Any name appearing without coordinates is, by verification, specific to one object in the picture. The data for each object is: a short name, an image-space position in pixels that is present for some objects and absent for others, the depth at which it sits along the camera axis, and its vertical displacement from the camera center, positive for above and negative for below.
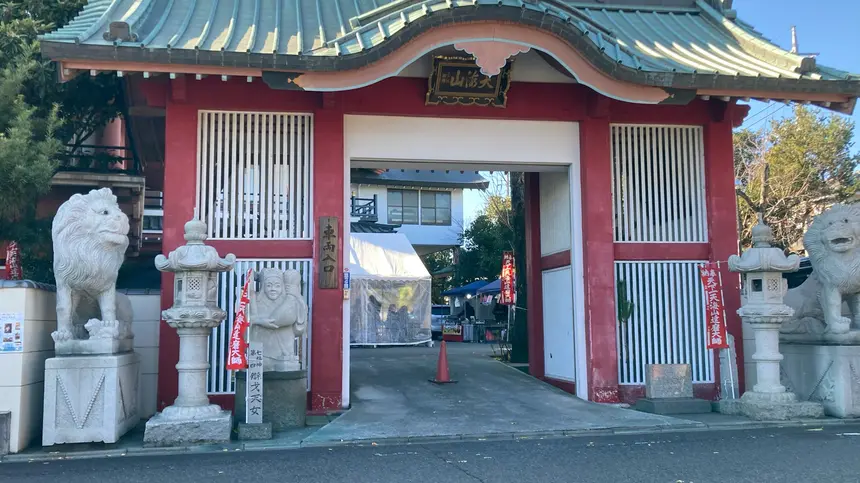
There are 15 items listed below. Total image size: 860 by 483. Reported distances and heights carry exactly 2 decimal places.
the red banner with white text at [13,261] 11.55 +0.81
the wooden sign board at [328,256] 10.79 +0.76
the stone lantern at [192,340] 8.41 -0.41
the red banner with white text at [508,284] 18.64 +0.51
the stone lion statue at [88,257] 8.44 +0.63
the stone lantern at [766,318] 9.87 -0.27
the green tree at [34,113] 9.83 +3.43
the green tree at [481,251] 33.53 +2.58
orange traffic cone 13.27 -1.28
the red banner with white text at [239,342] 8.72 -0.44
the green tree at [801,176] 22.28 +3.97
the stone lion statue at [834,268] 10.05 +0.44
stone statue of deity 9.54 -0.14
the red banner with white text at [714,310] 10.76 -0.15
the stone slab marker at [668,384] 10.75 -1.28
